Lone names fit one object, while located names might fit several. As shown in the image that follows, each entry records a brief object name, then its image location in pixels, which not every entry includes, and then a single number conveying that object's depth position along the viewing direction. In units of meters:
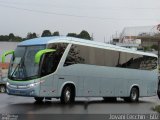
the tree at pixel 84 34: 87.69
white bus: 19.78
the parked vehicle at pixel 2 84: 54.43
